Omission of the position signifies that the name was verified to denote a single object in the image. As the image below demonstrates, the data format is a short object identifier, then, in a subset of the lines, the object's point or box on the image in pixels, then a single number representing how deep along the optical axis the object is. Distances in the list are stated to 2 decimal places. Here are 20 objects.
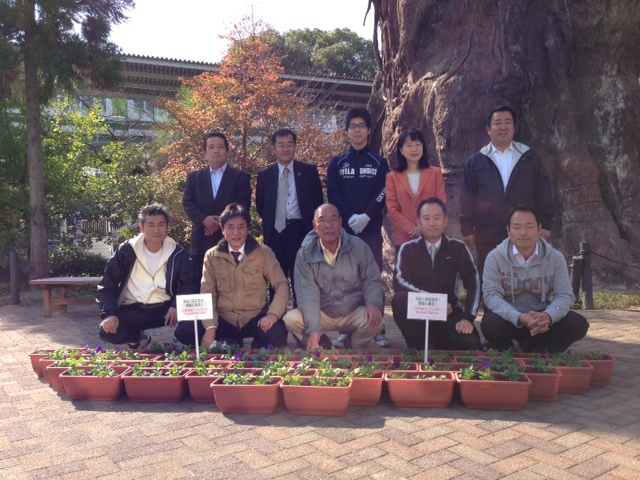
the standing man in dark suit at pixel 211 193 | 5.46
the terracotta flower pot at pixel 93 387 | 3.70
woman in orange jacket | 5.07
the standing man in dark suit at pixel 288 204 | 5.50
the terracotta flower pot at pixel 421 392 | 3.48
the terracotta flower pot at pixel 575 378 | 3.75
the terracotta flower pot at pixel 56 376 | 3.90
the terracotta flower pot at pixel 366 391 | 3.52
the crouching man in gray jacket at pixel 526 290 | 4.20
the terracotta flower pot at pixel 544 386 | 3.56
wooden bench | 7.24
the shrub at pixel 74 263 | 10.85
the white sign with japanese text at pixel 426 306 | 3.91
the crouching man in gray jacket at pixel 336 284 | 4.64
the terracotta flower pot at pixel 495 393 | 3.41
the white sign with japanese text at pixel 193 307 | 4.04
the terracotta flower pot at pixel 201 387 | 3.64
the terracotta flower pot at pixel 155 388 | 3.67
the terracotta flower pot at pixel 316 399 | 3.35
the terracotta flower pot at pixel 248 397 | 3.41
